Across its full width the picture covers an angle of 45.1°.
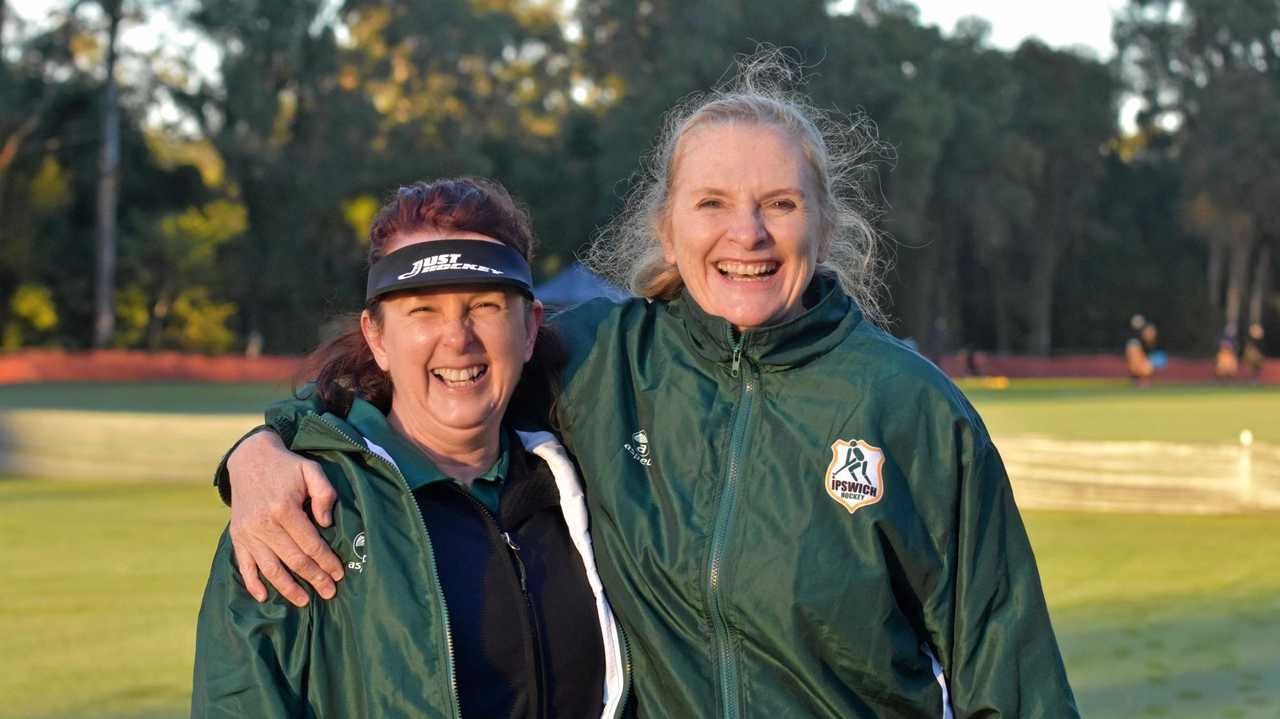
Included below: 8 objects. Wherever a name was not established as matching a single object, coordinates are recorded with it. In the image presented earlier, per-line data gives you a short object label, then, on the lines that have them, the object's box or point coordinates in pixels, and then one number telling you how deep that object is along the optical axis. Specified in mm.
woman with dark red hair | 2787
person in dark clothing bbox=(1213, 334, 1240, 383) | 40406
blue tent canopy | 30078
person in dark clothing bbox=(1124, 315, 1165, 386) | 38219
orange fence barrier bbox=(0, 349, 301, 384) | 37906
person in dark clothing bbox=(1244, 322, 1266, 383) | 43062
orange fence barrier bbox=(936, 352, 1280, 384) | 44844
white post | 11578
